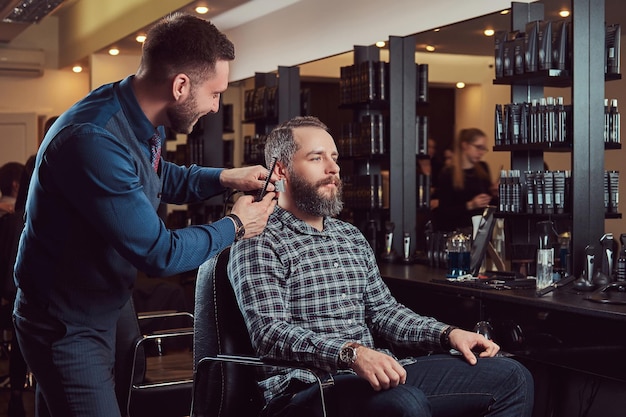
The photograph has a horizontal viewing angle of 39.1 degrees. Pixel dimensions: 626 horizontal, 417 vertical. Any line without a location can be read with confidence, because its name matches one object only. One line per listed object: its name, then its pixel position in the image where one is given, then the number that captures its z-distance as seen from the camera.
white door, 11.42
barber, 1.94
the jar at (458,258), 4.10
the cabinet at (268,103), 7.18
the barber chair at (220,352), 2.66
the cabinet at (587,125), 4.00
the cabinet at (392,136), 5.50
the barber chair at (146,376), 3.27
